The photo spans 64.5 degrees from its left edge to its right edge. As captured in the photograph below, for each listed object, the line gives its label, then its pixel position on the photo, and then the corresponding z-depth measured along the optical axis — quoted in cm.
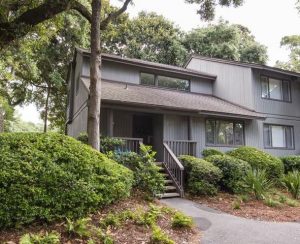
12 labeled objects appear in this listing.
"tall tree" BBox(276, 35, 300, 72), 2639
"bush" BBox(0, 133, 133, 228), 442
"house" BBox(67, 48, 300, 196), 1132
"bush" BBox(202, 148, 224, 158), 1173
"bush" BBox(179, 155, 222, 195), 872
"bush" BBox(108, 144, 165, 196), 735
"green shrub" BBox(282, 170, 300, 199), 916
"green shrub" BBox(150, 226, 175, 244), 440
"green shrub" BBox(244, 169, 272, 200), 844
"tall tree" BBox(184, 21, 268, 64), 2460
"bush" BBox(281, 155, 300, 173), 1232
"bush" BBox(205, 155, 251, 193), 925
